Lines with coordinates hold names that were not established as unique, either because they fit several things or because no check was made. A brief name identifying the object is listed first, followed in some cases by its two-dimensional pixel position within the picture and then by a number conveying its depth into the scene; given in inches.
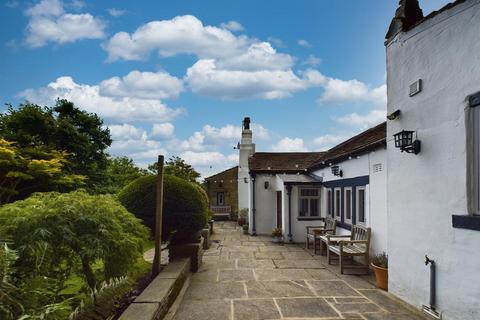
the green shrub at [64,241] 128.3
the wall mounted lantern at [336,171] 422.2
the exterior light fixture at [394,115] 233.1
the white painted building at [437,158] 164.4
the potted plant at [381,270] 262.8
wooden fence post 258.9
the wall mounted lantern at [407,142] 209.6
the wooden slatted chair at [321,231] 434.0
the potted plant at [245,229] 646.4
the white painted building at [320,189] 322.0
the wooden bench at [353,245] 320.8
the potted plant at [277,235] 529.3
